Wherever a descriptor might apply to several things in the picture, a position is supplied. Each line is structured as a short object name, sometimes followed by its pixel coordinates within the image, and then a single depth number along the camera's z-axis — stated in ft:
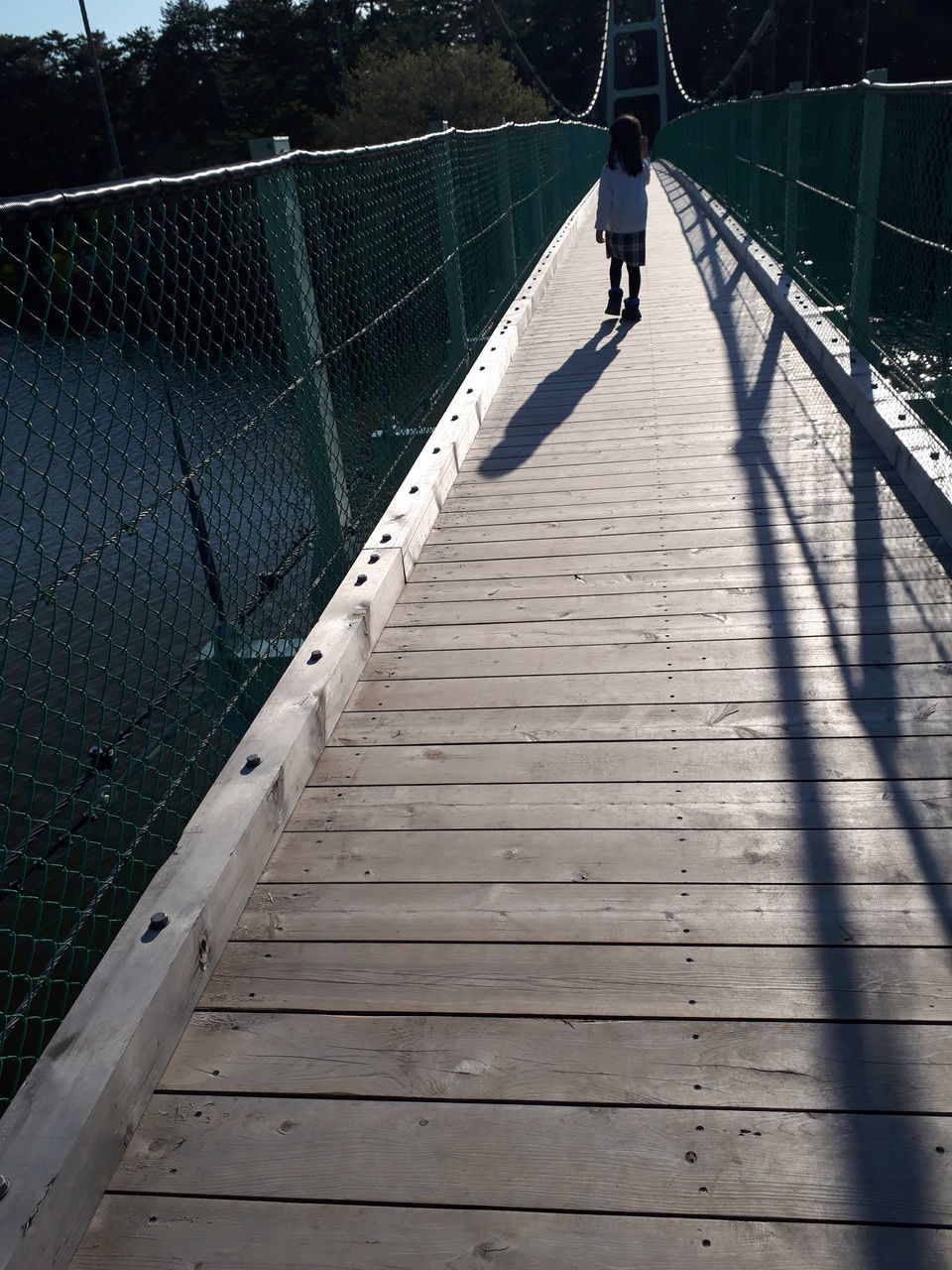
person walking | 19.85
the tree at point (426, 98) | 85.71
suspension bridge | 4.36
